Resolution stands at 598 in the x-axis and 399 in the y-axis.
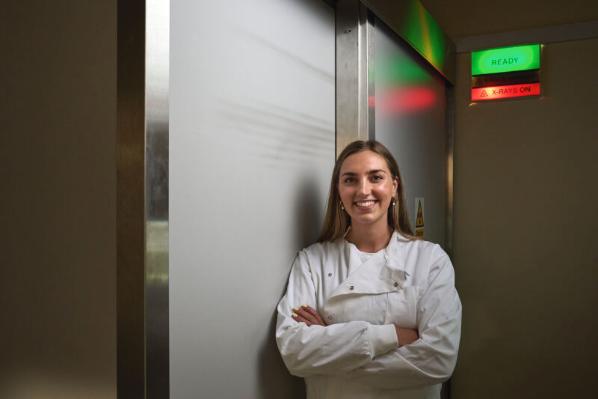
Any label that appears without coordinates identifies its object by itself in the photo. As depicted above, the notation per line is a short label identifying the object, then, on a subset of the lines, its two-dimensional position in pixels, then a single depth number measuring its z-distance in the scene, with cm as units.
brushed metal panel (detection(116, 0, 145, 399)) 109
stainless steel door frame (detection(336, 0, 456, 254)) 210
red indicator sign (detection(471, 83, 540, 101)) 309
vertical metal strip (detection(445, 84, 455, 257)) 331
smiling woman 158
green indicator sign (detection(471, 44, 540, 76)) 306
